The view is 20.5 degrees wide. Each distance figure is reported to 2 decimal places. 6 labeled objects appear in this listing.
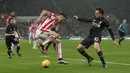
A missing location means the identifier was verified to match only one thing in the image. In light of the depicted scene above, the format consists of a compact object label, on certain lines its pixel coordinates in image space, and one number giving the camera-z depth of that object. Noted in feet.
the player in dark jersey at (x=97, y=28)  42.78
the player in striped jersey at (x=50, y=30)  47.34
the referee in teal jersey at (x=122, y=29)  111.45
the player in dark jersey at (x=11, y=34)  64.13
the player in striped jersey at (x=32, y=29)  128.85
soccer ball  41.77
